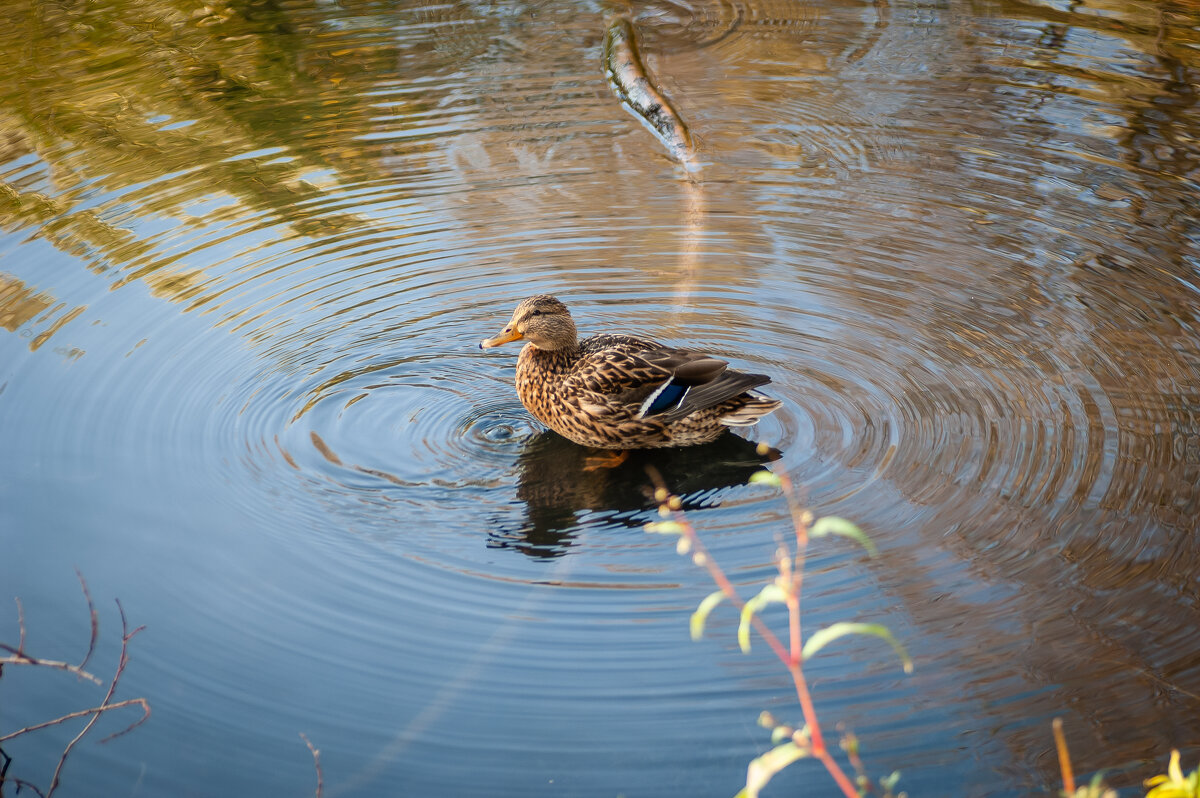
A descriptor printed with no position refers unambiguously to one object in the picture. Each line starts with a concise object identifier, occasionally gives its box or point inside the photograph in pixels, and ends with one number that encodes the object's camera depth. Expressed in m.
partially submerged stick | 18.16
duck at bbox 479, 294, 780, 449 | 11.70
